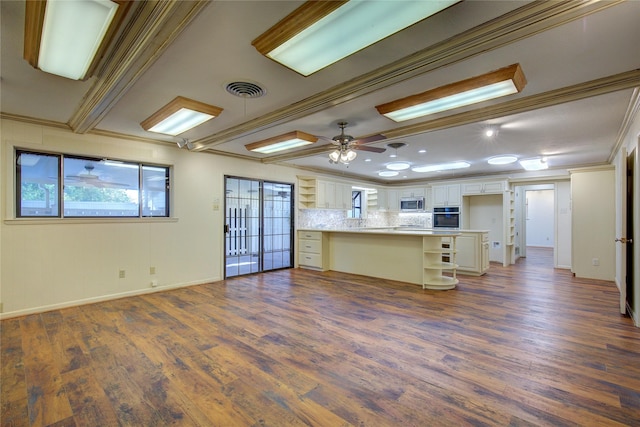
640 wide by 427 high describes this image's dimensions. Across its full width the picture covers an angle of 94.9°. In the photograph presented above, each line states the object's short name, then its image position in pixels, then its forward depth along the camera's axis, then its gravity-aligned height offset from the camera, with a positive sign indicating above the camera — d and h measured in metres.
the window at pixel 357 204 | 9.44 +0.29
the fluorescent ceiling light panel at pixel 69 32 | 1.66 +1.16
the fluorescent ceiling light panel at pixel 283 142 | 4.14 +1.08
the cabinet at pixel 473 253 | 6.05 -0.85
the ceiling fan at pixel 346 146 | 3.77 +0.89
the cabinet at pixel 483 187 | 7.44 +0.66
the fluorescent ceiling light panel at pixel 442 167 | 6.38 +1.04
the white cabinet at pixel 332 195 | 7.34 +0.47
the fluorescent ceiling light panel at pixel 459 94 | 2.39 +1.08
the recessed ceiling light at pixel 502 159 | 5.23 +0.97
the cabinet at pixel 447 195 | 8.12 +0.50
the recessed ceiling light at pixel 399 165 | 6.09 +1.00
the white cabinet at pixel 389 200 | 9.70 +0.43
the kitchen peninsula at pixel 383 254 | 5.02 -0.82
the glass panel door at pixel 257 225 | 5.89 -0.27
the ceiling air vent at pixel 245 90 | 2.73 +1.20
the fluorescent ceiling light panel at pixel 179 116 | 3.09 +1.11
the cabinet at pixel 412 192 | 9.25 +0.67
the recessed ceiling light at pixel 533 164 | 5.93 +1.03
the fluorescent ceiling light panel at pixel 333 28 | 1.59 +1.11
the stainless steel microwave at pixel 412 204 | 9.16 +0.28
